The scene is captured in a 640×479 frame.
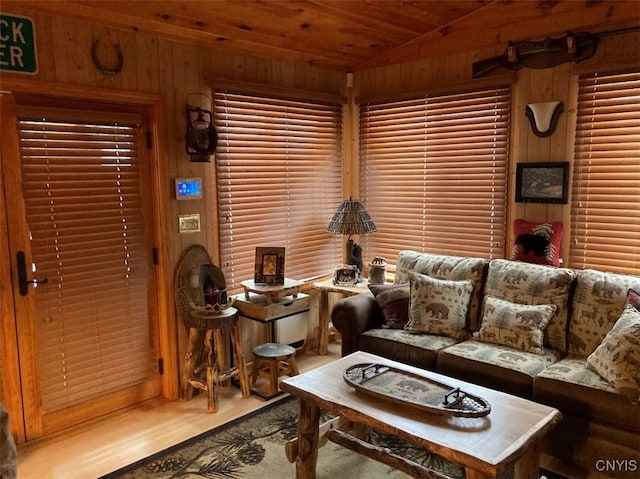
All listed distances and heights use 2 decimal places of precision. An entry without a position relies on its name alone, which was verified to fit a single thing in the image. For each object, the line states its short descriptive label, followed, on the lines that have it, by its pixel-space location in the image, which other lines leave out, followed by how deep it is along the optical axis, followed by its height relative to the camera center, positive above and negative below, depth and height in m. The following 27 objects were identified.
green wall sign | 2.62 +0.78
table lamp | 4.08 -0.27
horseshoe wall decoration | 2.96 +0.77
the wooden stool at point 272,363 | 3.53 -1.28
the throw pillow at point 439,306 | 3.30 -0.80
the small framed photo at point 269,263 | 3.75 -0.56
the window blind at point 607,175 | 3.12 +0.06
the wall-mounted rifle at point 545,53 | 3.17 +0.89
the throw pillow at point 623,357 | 2.39 -0.86
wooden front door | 2.85 -0.41
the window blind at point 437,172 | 3.76 +0.12
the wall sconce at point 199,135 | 3.37 +0.37
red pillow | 3.37 -0.39
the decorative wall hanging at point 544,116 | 3.37 +0.48
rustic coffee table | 1.87 -0.97
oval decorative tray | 2.10 -0.94
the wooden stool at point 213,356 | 3.34 -1.16
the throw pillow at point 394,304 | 3.49 -0.83
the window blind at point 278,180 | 3.73 +0.07
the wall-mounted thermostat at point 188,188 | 3.39 +0.01
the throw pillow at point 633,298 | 2.71 -0.63
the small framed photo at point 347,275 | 4.13 -0.72
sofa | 2.46 -0.92
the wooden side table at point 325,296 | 3.97 -0.90
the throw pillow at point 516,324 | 2.96 -0.84
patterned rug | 2.61 -1.48
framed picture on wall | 3.37 +0.02
